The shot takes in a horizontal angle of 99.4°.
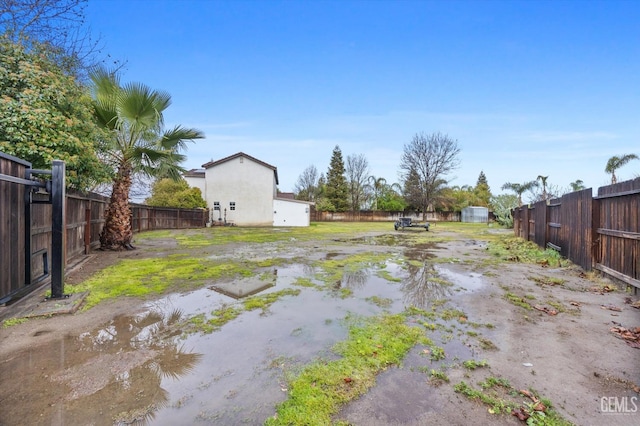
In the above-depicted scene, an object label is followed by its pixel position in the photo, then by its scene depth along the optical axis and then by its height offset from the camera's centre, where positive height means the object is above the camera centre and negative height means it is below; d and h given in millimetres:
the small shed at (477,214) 37094 -262
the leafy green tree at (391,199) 40375 +2106
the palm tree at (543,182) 25794 +2962
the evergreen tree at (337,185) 40844 +4249
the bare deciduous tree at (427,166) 37219 +6644
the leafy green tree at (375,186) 43812 +4330
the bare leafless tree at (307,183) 47216 +5381
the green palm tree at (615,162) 18047 +3420
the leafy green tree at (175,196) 22078 +1464
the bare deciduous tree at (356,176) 43969 +5996
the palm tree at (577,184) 23966 +2563
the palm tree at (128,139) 8148 +2517
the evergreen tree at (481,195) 43938 +3069
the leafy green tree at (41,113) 5367 +2150
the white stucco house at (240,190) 24719 +2100
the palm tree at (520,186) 27825 +2855
